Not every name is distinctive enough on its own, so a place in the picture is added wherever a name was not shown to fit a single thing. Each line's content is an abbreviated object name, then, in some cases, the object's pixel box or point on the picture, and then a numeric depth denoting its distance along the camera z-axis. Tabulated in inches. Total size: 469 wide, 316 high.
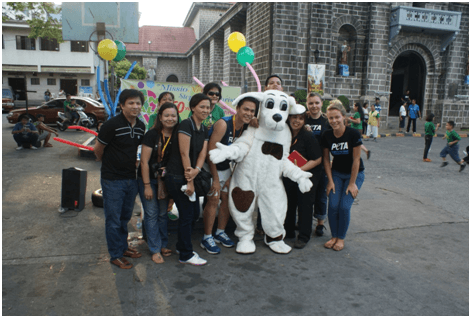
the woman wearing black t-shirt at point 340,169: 147.2
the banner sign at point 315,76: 604.4
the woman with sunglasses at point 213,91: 166.7
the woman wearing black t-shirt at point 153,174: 129.4
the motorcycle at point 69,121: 556.7
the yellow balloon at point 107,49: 202.7
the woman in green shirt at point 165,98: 181.5
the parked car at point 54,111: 585.6
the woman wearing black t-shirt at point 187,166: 128.3
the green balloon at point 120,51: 217.9
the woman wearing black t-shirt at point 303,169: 153.3
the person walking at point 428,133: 363.6
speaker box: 189.2
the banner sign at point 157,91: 245.0
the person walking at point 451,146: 333.8
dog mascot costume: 144.0
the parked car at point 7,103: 851.7
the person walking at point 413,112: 622.5
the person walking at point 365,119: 588.1
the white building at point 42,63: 1130.7
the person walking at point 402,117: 633.0
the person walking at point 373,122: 521.1
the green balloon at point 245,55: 225.0
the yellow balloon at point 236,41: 243.4
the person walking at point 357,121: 350.8
